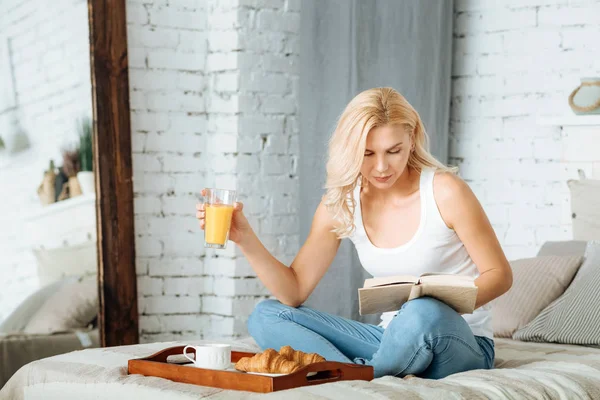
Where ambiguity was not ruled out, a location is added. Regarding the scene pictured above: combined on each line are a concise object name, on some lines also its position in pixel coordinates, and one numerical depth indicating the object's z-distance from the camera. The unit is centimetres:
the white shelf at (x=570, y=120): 342
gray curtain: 355
